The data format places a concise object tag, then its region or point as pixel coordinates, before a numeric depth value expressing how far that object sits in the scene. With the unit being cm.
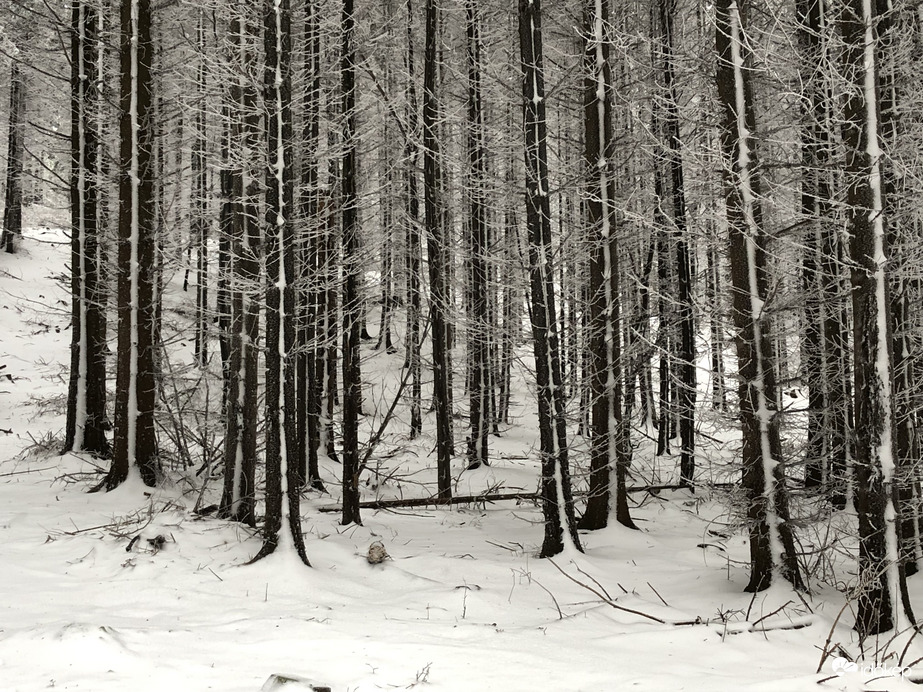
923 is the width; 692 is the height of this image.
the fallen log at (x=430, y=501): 1037
